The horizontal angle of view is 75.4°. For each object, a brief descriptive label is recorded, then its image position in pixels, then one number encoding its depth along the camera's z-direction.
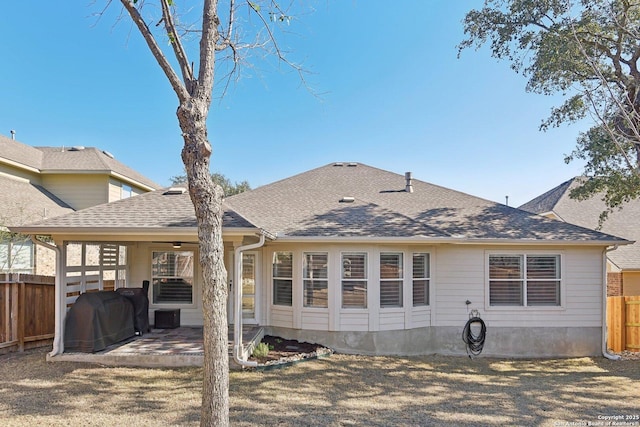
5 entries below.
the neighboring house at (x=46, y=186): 12.97
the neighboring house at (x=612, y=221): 15.08
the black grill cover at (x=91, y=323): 7.36
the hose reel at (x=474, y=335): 9.51
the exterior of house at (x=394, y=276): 8.86
